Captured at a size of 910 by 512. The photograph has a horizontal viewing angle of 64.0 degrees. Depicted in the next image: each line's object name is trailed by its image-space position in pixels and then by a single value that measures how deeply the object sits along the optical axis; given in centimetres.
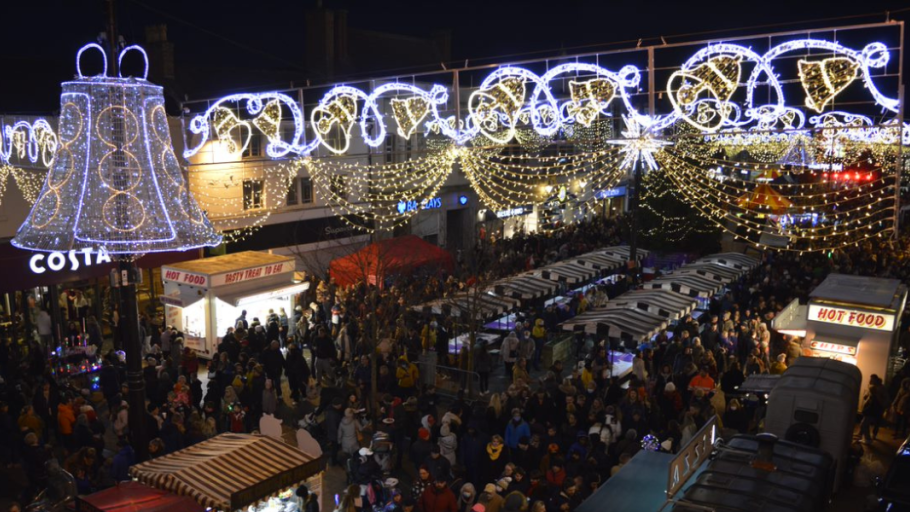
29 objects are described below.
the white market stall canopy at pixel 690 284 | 2028
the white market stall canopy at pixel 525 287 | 2016
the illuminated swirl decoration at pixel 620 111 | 972
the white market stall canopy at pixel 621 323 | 1600
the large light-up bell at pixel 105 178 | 875
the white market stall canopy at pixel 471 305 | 1709
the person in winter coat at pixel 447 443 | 1080
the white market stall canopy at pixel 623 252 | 2681
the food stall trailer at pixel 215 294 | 1772
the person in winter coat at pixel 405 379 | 1391
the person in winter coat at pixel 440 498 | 887
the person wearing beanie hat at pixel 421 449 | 1050
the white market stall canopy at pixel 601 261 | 2430
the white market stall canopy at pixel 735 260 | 2488
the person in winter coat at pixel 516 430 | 1102
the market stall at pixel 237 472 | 792
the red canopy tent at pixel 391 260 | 1722
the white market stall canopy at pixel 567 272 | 2227
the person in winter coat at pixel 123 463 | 970
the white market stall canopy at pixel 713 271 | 2289
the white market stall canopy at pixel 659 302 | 1783
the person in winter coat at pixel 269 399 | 1264
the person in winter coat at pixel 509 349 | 1645
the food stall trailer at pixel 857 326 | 1428
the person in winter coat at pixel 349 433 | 1143
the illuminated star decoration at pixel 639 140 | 1228
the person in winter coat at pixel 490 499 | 862
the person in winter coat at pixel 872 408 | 1282
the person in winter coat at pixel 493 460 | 1037
